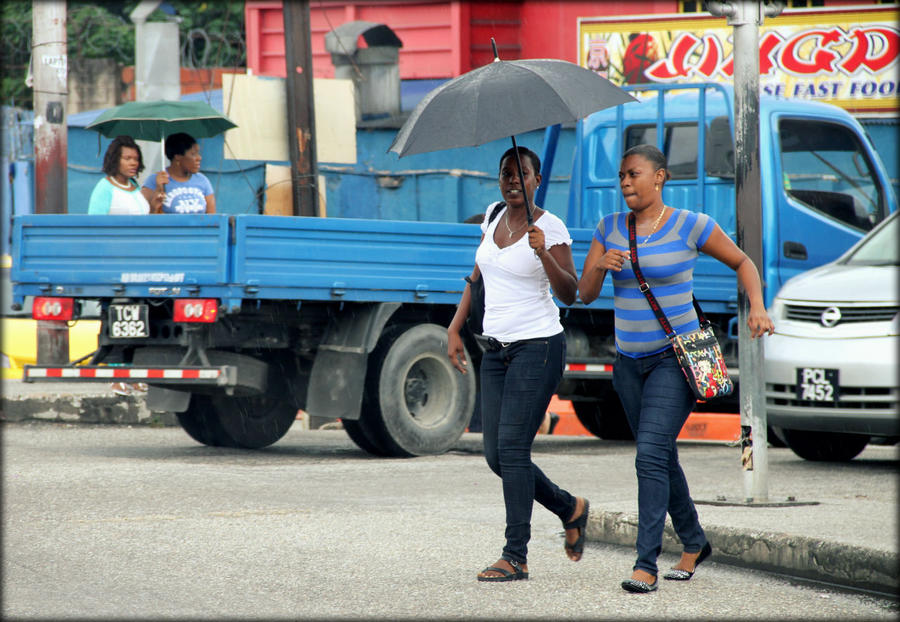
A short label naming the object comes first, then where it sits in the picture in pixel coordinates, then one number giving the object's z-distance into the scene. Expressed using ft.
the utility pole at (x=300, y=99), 83.58
